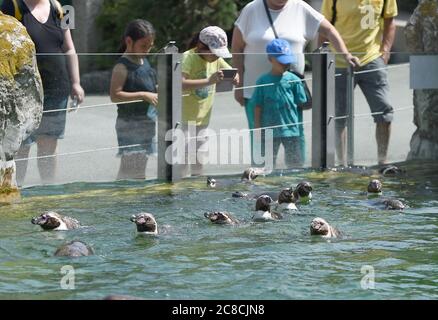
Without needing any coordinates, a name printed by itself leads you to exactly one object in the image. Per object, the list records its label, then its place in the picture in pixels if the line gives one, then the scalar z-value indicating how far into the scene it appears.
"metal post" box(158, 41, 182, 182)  11.95
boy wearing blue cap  12.40
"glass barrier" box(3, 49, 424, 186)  11.27
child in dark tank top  11.70
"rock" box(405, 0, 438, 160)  13.54
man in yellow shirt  13.21
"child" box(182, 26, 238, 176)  12.09
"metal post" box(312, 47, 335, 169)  13.01
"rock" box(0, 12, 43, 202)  10.40
